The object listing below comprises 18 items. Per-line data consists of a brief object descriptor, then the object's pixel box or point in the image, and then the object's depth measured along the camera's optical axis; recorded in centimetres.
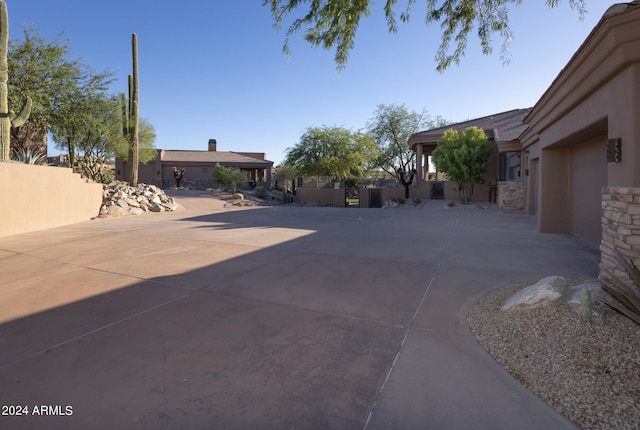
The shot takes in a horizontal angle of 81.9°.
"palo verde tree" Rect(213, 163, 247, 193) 3091
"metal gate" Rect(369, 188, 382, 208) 2794
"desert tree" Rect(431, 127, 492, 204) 2038
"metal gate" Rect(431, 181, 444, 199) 2748
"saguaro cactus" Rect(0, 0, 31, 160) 1216
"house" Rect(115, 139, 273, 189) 3934
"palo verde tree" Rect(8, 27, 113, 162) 1689
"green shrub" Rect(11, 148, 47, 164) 1274
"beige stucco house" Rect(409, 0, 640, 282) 445
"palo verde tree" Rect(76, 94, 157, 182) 1952
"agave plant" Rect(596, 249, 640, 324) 359
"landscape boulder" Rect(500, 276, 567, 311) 410
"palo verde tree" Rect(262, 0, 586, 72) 680
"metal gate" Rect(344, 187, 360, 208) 2867
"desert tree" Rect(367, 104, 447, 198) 3559
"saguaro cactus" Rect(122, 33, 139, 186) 1988
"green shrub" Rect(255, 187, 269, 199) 2945
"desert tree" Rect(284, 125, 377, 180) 3119
